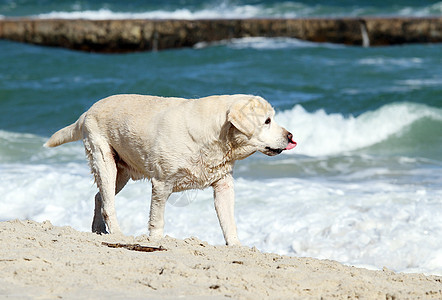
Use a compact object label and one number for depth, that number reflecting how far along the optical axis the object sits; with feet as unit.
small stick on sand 31.86
